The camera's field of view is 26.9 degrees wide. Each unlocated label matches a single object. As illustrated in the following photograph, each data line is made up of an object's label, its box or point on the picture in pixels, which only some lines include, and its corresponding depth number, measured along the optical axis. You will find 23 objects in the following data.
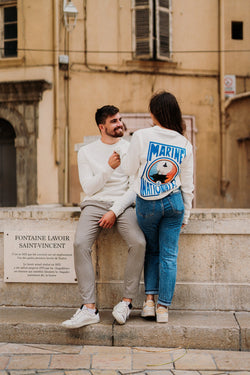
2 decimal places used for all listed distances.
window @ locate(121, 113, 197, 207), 11.48
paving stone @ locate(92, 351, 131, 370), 3.13
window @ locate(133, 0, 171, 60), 11.75
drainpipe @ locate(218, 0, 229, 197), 11.85
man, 3.58
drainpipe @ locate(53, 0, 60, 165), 11.24
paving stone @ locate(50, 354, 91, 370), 3.14
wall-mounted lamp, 10.88
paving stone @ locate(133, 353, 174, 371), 3.13
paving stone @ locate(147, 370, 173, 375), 3.03
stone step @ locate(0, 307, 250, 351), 3.49
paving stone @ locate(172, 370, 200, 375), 3.03
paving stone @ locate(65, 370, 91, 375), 3.02
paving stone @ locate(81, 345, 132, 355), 3.41
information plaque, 4.03
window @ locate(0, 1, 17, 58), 11.81
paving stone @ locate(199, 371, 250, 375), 3.01
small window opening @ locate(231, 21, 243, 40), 12.39
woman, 3.47
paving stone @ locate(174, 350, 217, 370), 3.13
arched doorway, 11.86
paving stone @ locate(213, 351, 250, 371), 3.12
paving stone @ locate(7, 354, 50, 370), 3.14
